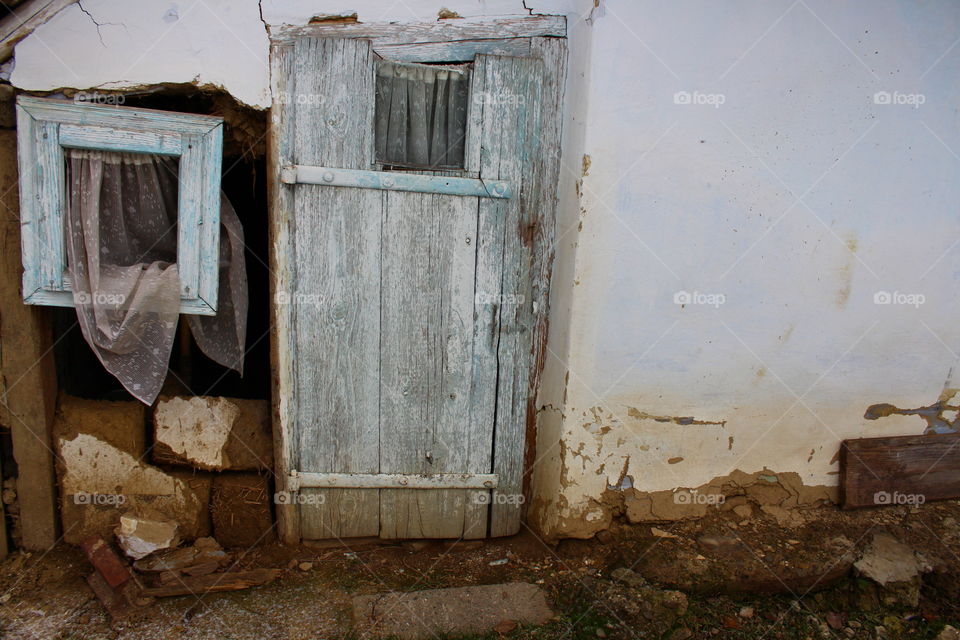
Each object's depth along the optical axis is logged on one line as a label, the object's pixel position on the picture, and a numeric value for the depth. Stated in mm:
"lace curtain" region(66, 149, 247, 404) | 2643
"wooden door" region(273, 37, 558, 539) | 2773
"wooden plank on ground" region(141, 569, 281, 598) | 2781
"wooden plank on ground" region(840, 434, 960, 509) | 3217
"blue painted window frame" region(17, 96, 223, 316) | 2559
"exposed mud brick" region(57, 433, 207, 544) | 2963
